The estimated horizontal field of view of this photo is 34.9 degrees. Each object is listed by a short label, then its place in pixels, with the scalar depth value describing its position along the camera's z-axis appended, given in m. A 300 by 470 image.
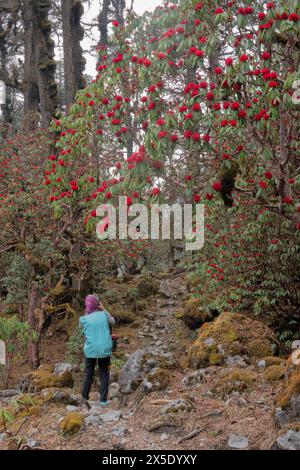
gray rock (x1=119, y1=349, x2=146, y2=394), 7.02
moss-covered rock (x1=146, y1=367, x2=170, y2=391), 6.73
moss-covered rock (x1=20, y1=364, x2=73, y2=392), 8.02
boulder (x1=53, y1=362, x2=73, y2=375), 8.44
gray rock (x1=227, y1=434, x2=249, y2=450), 4.65
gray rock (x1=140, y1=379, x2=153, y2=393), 6.69
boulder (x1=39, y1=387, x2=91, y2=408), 6.58
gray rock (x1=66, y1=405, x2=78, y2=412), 6.32
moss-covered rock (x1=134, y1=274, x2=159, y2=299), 16.45
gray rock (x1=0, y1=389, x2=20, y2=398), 8.30
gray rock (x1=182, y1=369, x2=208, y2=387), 6.82
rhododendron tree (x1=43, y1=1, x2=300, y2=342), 5.50
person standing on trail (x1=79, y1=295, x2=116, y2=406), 7.04
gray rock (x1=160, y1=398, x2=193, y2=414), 5.65
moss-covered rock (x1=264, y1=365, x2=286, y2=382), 6.39
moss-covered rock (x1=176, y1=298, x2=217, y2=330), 12.38
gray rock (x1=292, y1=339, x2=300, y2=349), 7.35
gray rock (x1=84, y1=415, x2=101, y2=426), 5.59
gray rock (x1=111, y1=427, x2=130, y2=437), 5.35
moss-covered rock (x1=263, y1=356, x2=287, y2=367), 7.12
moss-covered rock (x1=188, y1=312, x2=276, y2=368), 7.64
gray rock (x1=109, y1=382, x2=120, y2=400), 7.97
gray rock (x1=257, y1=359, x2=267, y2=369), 7.17
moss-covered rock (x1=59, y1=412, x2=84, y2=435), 5.38
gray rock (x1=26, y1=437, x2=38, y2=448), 5.16
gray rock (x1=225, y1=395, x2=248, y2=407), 5.76
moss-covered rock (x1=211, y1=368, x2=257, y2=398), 6.23
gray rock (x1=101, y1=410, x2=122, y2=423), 5.87
